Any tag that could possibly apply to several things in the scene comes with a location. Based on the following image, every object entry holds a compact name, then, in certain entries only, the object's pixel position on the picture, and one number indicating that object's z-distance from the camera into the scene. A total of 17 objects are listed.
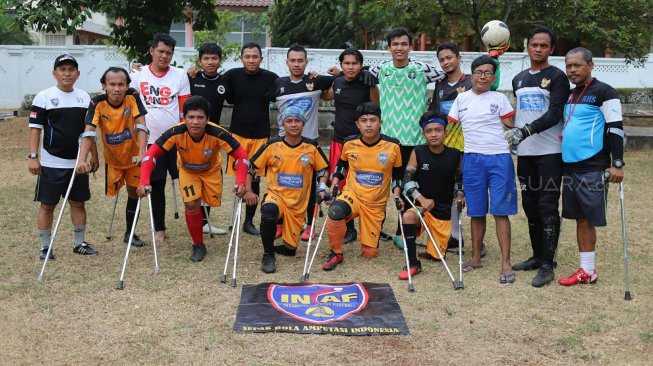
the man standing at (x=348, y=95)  6.99
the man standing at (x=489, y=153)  6.07
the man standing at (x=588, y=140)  5.63
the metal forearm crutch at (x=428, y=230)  5.96
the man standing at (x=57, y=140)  6.36
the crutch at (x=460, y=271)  5.87
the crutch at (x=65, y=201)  5.92
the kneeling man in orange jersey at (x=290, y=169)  6.61
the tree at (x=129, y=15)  12.03
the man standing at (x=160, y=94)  7.01
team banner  4.85
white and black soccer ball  6.68
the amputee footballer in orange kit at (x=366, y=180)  6.45
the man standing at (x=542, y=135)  5.83
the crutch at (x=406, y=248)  5.78
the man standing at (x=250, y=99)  7.40
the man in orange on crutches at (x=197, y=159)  6.30
